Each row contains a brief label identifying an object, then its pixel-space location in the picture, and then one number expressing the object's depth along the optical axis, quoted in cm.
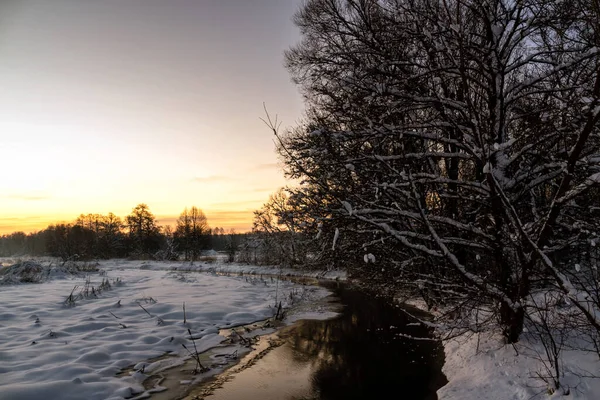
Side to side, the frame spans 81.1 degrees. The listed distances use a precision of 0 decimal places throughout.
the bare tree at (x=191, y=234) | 5064
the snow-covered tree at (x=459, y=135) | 420
